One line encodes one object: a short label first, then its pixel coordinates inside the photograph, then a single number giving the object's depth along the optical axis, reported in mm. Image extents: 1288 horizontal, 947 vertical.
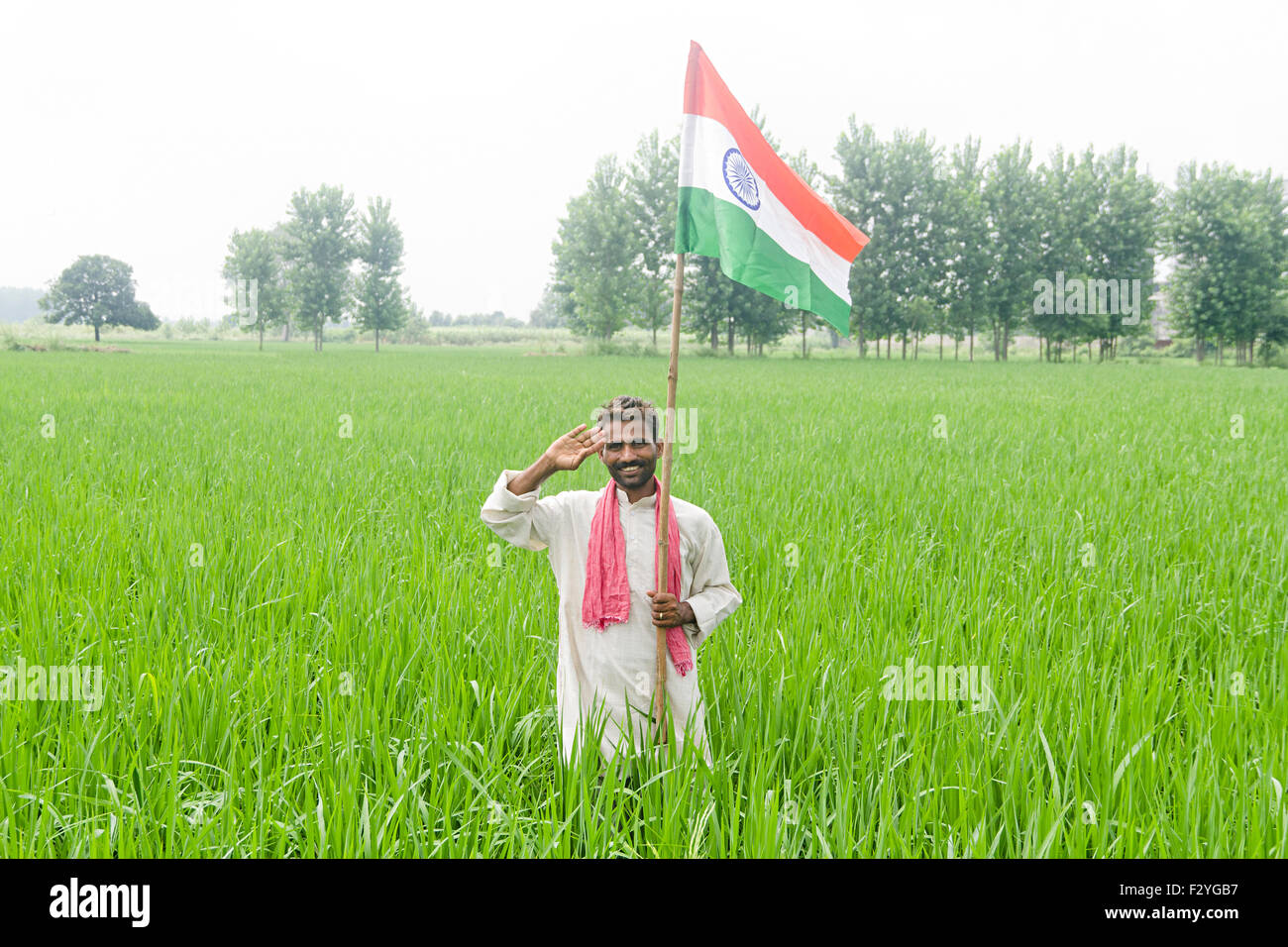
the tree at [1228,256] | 39656
